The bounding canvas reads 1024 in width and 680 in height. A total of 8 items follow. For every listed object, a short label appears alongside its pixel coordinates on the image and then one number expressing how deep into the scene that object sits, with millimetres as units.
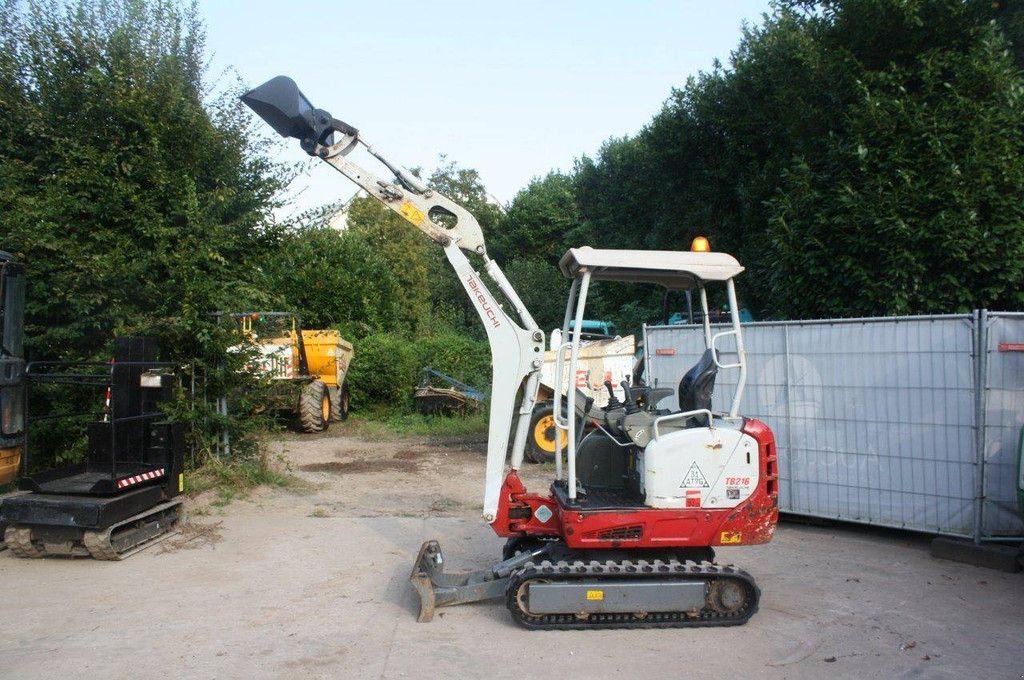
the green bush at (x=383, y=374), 19500
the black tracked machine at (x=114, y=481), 7203
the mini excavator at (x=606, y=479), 5582
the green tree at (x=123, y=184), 9383
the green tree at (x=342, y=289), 22766
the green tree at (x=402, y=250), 26906
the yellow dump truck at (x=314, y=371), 15828
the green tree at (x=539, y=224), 33594
